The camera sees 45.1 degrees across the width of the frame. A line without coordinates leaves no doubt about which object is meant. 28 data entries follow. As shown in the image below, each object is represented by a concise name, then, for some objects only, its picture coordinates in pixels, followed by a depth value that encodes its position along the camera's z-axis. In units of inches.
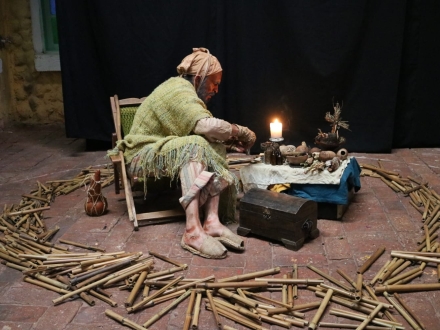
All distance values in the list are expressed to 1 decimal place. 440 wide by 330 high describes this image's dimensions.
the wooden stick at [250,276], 112.7
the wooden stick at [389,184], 169.5
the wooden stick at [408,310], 97.2
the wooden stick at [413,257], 119.3
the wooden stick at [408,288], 108.4
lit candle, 153.3
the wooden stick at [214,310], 98.1
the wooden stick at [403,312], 97.0
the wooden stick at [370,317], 96.3
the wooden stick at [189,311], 97.9
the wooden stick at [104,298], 105.7
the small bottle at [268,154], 151.3
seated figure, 132.0
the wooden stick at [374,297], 99.8
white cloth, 144.2
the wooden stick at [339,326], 97.0
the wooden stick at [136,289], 105.2
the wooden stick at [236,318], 97.3
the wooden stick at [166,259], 120.7
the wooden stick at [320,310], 97.2
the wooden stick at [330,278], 109.7
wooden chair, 146.8
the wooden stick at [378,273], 112.5
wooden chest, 129.1
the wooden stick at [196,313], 97.8
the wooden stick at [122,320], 97.7
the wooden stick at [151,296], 103.3
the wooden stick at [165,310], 99.3
